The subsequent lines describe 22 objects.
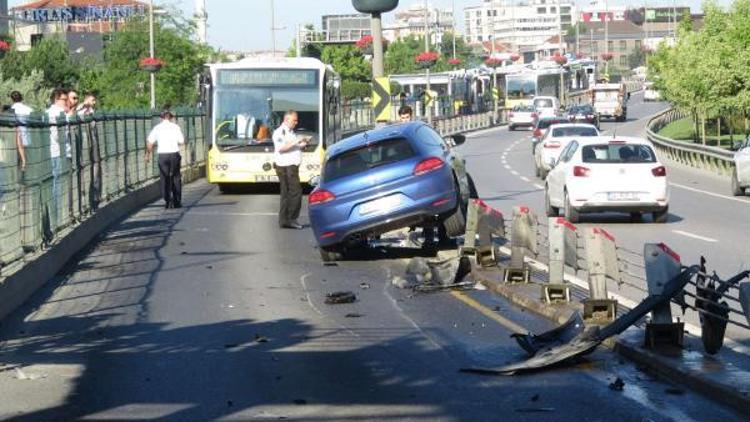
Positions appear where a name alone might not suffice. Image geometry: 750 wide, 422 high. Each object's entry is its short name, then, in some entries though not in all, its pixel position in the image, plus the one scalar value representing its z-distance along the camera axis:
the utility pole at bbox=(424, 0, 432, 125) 69.80
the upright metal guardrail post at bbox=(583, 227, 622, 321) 12.14
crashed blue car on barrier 19.00
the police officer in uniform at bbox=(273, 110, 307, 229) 23.92
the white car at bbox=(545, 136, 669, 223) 25.48
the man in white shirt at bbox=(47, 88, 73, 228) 20.17
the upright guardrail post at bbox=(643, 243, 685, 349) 10.85
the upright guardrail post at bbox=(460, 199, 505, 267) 17.27
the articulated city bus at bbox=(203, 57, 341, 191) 33.91
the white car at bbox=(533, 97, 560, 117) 84.56
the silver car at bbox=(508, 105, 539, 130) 89.38
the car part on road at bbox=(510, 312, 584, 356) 11.26
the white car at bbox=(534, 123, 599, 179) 40.56
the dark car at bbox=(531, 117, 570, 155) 57.67
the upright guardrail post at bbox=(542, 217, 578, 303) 13.66
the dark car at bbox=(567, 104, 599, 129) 73.67
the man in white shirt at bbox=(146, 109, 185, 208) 28.97
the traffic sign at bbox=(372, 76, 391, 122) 28.48
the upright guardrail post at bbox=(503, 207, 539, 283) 15.55
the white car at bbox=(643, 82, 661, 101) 139.62
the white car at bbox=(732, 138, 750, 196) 32.11
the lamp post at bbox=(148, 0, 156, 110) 58.08
